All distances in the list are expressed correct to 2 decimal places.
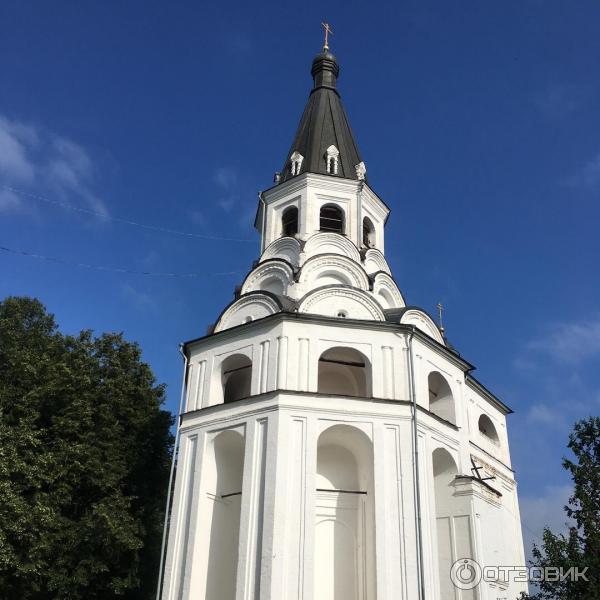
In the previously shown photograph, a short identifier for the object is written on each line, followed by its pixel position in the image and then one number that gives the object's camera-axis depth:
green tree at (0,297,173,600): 19.11
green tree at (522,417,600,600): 13.41
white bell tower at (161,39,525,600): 16.14
